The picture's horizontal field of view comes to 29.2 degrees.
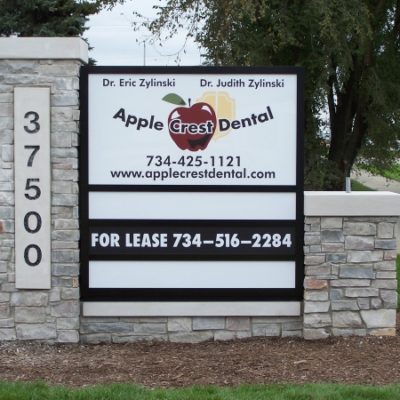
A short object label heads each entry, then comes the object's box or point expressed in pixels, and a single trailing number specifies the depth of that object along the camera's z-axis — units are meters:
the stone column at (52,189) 6.47
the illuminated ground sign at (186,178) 6.65
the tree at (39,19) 19.86
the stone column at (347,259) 6.56
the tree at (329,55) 12.71
